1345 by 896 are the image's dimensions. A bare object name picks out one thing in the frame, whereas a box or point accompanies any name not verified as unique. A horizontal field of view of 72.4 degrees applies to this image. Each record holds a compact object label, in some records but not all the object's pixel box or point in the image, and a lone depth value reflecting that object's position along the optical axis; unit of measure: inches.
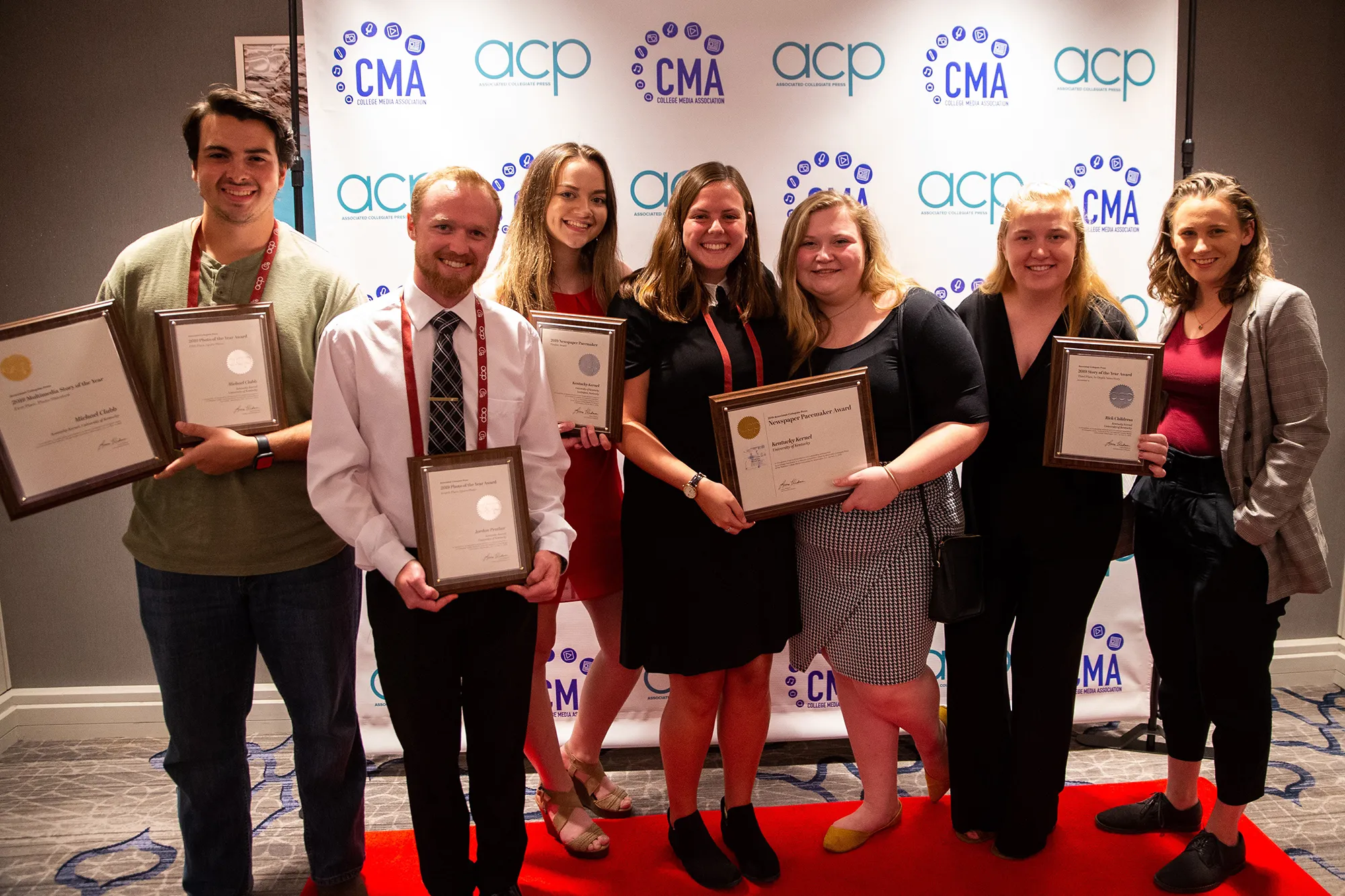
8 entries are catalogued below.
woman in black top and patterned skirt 95.7
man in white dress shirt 80.5
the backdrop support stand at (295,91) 119.0
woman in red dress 101.9
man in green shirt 87.3
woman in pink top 95.3
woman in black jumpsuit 98.1
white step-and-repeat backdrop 122.6
